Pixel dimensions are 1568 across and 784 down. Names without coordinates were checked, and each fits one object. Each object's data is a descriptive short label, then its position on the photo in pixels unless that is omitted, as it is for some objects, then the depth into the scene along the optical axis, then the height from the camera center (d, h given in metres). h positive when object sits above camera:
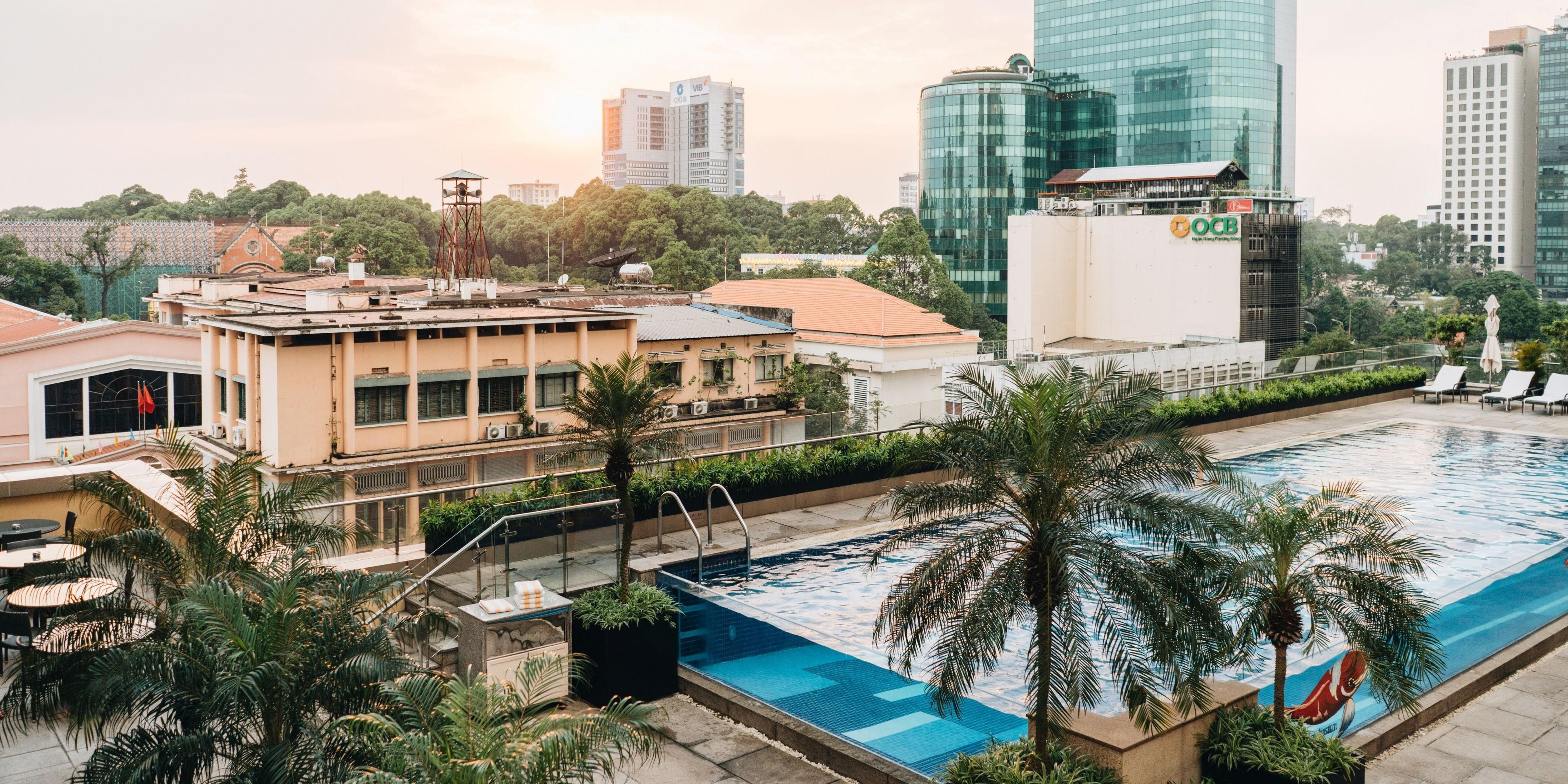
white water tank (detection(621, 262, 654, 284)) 55.84 +2.67
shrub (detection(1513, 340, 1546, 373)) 32.38 -0.63
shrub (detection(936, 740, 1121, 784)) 8.74 -3.24
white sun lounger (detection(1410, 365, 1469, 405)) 32.75 -1.38
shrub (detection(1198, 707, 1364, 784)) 9.07 -3.25
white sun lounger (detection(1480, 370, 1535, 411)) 31.16 -1.47
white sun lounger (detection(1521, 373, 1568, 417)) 30.55 -1.56
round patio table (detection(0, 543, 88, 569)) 11.83 -2.27
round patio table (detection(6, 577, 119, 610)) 9.67 -2.27
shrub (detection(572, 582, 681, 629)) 11.92 -2.81
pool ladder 14.78 -2.75
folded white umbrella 32.03 -0.50
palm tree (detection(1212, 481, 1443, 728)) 9.39 -2.02
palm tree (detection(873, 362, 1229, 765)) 8.47 -1.64
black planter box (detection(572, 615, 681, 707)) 11.77 -3.28
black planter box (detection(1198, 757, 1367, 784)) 9.20 -3.47
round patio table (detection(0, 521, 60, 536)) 13.38 -2.24
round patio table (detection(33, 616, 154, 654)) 8.64 -2.24
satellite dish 56.84 +3.45
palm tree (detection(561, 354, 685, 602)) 13.45 -1.02
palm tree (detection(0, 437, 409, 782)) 7.71 -2.20
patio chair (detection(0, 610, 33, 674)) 10.97 -2.74
